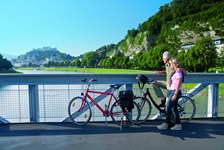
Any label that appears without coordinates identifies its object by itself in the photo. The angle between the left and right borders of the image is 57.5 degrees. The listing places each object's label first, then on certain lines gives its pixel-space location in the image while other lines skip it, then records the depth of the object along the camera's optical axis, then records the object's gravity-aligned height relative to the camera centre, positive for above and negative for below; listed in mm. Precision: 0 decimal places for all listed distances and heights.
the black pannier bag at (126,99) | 4514 -722
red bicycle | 4637 -1004
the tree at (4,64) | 74738 +905
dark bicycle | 4725 -918
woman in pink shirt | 4124 -580
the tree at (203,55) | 41469 +2322
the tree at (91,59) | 134375 +4935
